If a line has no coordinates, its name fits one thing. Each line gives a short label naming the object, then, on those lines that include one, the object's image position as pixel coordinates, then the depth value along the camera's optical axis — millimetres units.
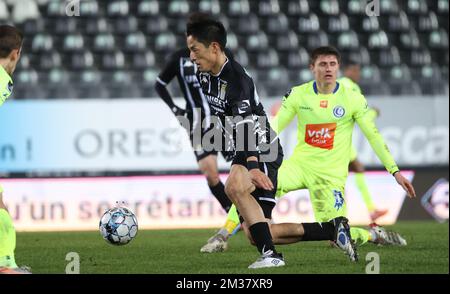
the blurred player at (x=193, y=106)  18969
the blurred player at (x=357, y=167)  20406
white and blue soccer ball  14055
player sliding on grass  15094
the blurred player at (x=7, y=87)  11312
